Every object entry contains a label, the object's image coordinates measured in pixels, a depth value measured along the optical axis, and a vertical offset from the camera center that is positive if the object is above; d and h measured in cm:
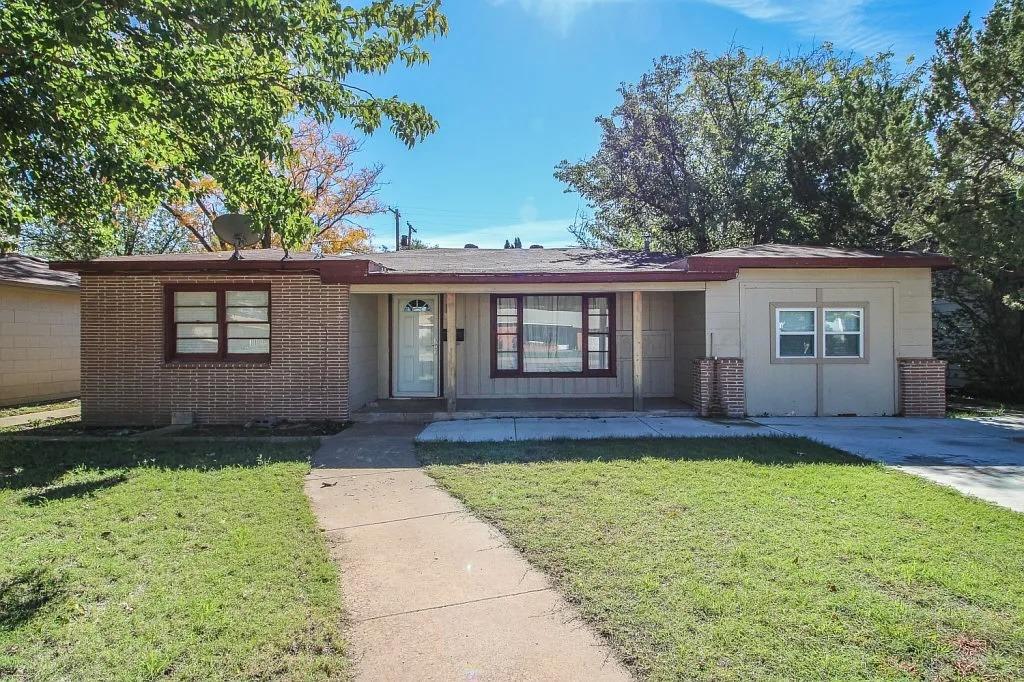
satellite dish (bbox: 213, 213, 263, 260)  926 +207
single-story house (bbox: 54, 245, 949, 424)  931 +33
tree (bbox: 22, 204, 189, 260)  1857 +460
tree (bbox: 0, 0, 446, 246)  463 +250
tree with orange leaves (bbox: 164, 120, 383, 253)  2241 +669
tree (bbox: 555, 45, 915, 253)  1576 +615
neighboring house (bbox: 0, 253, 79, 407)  1180 +44
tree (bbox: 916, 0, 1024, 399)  966 +380
